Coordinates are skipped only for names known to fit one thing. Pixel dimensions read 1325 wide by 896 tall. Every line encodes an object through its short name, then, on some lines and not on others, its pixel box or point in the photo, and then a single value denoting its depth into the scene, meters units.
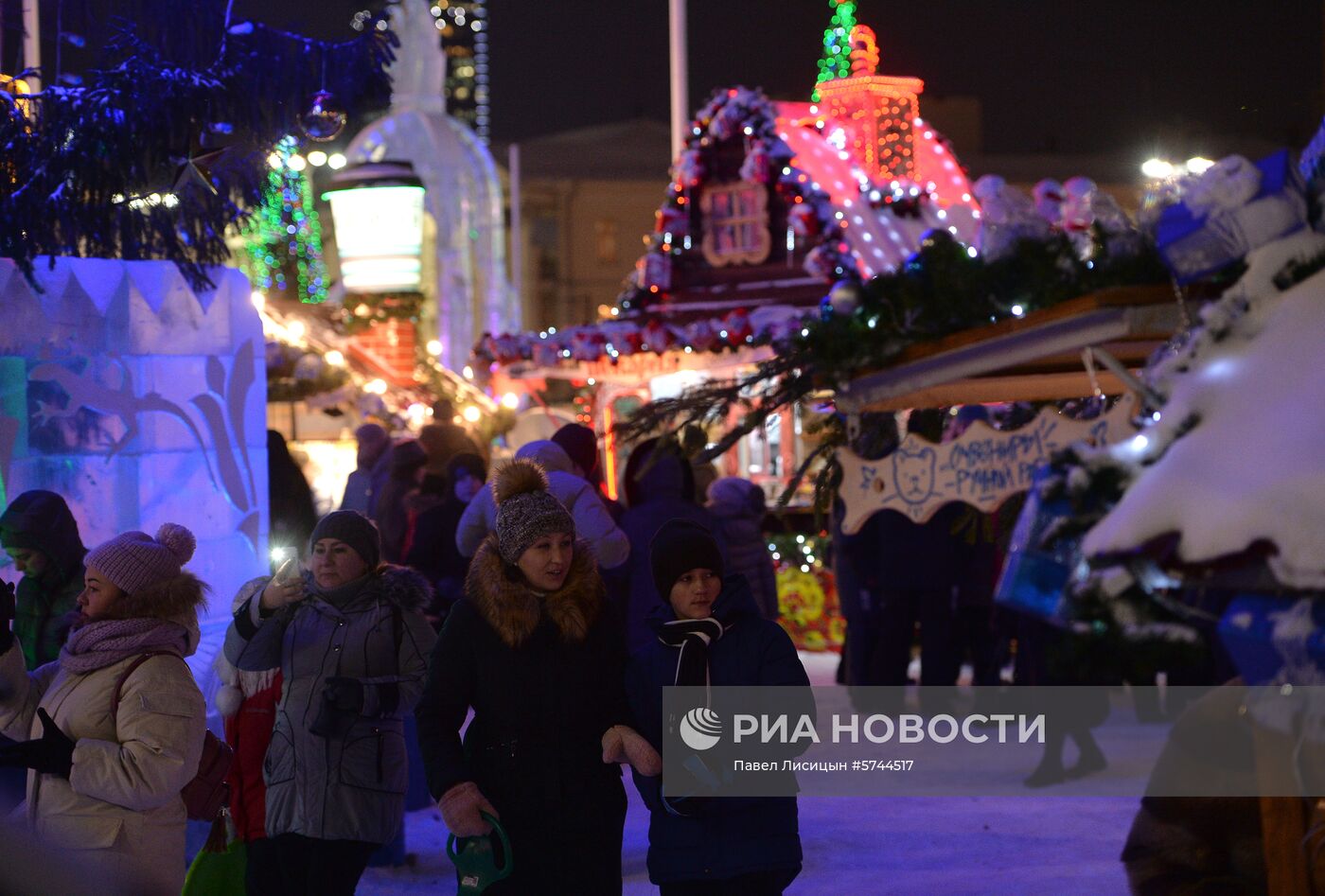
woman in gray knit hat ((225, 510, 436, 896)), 10.81
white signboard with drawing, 11.72
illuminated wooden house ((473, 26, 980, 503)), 32.47
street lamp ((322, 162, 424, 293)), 36.88
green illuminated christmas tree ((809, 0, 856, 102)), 34.59
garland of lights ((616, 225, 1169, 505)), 11.77
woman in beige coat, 9.16
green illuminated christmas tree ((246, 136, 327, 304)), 54.45
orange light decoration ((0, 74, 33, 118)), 14.90
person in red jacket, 11.62
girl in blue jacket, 9.45
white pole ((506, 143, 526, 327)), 67.90
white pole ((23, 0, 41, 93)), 15.40
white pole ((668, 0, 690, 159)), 34.84
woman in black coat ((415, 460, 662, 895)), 9.69
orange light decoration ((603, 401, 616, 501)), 36.63
